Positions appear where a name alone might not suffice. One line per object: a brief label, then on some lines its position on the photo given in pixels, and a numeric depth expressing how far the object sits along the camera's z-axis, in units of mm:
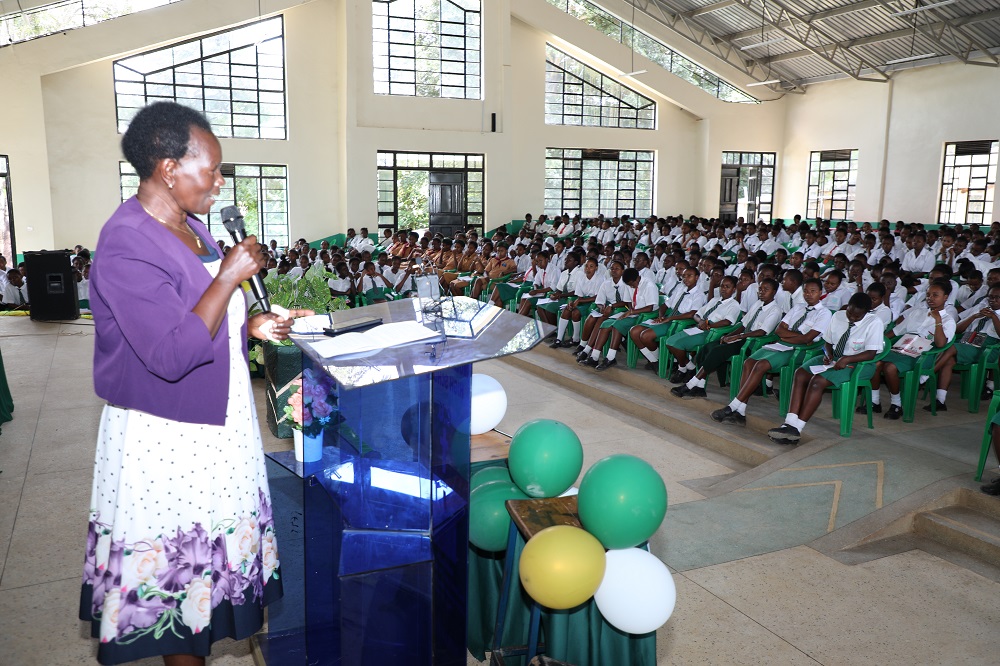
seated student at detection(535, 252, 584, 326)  8242
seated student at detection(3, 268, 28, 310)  11543
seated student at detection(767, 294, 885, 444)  4805
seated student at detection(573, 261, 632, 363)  7289
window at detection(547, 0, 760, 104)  18359
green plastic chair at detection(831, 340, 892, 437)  4859
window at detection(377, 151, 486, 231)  17297
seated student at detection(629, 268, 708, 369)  6617
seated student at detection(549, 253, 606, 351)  7859
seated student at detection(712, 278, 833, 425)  5219
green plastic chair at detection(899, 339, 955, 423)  5195
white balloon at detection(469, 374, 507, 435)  2756
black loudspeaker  8703
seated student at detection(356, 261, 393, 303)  10203
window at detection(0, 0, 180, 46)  13094
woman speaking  1438
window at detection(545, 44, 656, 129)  18500
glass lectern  1794
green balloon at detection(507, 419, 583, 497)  2332
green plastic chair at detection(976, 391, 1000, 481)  3910
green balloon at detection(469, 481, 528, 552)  2355
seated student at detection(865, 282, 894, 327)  5793
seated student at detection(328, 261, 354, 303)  10400
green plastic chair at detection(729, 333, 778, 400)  5703
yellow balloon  1885
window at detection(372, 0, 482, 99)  16719
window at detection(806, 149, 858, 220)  18391
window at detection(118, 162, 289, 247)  16297
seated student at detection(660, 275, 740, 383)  6195
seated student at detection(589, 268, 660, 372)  6910
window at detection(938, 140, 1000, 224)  15047
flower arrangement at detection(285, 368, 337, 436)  2008
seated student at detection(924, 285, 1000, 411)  5363
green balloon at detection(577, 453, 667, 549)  1970
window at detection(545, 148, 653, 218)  18922
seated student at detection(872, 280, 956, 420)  5133
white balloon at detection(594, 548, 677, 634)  1938
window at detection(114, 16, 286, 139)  15359
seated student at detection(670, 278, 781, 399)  5793
